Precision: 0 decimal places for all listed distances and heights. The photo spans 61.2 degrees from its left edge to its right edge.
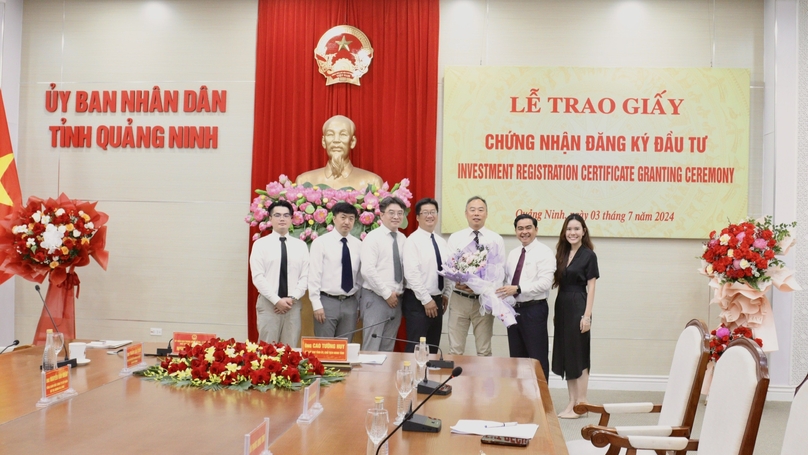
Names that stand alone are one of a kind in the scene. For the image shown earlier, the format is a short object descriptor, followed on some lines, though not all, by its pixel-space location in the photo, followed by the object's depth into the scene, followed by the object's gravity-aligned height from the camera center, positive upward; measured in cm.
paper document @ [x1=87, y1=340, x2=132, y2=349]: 369 -65
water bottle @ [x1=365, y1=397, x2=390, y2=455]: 187 -61
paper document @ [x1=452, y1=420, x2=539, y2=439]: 219 -64
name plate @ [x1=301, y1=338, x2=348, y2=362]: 328 -57
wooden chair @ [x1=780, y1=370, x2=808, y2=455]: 190 -54
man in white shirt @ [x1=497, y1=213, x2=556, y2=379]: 505 -41
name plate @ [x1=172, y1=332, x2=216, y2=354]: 331 -55
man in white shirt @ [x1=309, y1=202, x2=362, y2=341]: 524 -33
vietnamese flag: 581 +38
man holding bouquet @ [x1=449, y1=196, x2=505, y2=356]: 522 -56
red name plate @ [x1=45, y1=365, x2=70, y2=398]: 251 -59
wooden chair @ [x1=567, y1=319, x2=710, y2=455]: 257 -66
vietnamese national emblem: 618 +161
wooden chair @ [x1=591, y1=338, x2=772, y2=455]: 210 -57
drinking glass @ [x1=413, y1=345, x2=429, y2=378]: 288 -54
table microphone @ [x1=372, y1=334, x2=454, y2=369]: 324 -63
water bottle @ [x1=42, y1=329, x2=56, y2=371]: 273 -53
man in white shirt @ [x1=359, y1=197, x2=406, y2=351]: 517 -37
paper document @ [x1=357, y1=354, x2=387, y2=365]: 340 -65
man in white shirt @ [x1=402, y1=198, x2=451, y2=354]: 518 -38
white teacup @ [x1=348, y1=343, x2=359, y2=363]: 333 -60
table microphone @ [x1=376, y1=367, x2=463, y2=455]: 222 -63
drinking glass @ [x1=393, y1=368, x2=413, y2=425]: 238 -54
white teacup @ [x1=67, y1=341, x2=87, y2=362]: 327 -61
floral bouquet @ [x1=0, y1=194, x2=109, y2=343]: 546 -13
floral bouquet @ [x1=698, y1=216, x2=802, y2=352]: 518 -26
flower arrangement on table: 276 -58
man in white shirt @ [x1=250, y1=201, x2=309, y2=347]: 524 -35
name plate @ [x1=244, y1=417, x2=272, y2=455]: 180 -58
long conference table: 207 -66
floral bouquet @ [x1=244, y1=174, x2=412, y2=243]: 545 +18
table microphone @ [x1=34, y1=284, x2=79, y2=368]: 309 -63
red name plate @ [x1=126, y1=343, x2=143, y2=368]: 312 -60
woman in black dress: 503 -54
